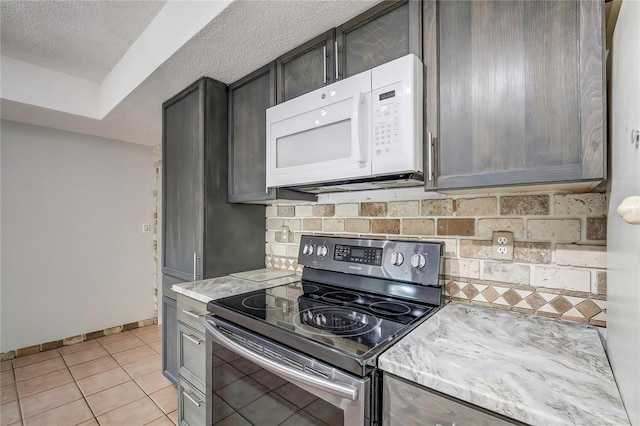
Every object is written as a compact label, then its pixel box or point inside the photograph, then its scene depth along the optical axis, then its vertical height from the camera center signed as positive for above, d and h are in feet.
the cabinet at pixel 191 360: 5.07 -2.64
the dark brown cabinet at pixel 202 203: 6.32 +0.20
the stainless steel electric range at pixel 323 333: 2.86 -1.41
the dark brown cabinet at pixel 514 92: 2.77 +1.24
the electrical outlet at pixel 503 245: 4.00 -0.48
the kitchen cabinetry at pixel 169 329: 6.98 -2.78
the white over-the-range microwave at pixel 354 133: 3.61 +1.10
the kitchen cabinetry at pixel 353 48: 3.88 +2.42
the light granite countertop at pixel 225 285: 5.14 -1.40
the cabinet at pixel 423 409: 2.25 -1.60
